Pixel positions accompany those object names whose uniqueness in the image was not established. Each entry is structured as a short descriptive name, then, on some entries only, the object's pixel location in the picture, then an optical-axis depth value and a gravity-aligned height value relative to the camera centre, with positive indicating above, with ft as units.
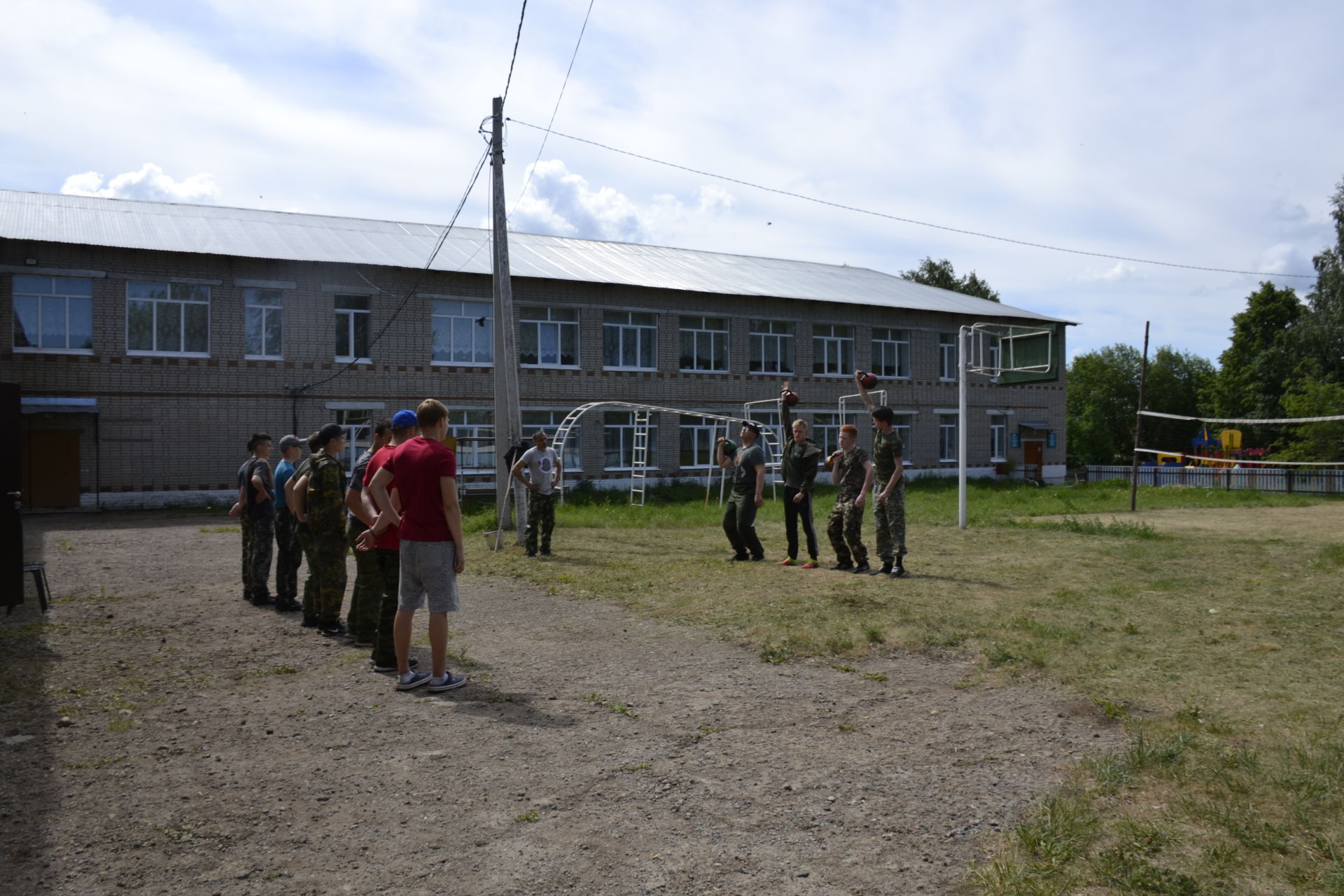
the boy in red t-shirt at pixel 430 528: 19.13 -1.54
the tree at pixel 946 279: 206.59 +37.53
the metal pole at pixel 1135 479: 71.18 -2.17
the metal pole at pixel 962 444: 54.03 +0.38
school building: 75.25 +10.58
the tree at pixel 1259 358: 159.74 +16.22
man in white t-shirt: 43.01 -1.61
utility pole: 49.80 +5.38
